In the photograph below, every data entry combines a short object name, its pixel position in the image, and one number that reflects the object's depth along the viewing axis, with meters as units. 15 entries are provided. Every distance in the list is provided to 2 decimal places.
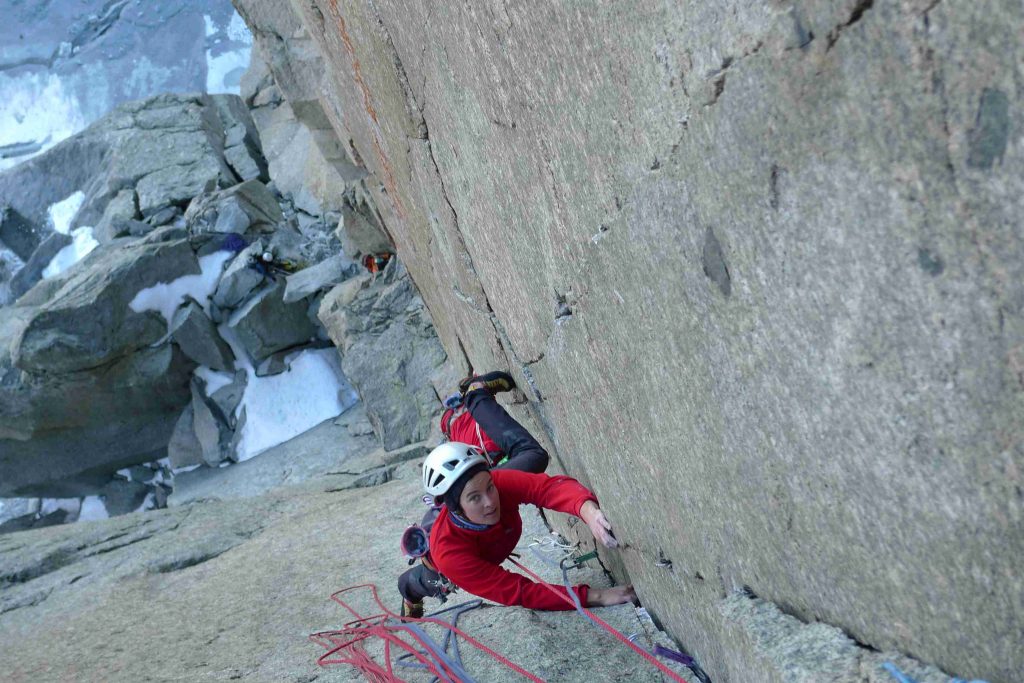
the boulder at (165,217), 13.57
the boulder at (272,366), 11.83
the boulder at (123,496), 12.48
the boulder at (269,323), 11.55
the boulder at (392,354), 8.45
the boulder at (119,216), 13.73
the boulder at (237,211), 12.33
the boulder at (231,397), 11.72
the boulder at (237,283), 11.60
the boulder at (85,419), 11.26
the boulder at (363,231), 9.08
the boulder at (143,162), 14.12
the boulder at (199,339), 11.58
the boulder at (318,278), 11.23
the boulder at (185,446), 11.87
